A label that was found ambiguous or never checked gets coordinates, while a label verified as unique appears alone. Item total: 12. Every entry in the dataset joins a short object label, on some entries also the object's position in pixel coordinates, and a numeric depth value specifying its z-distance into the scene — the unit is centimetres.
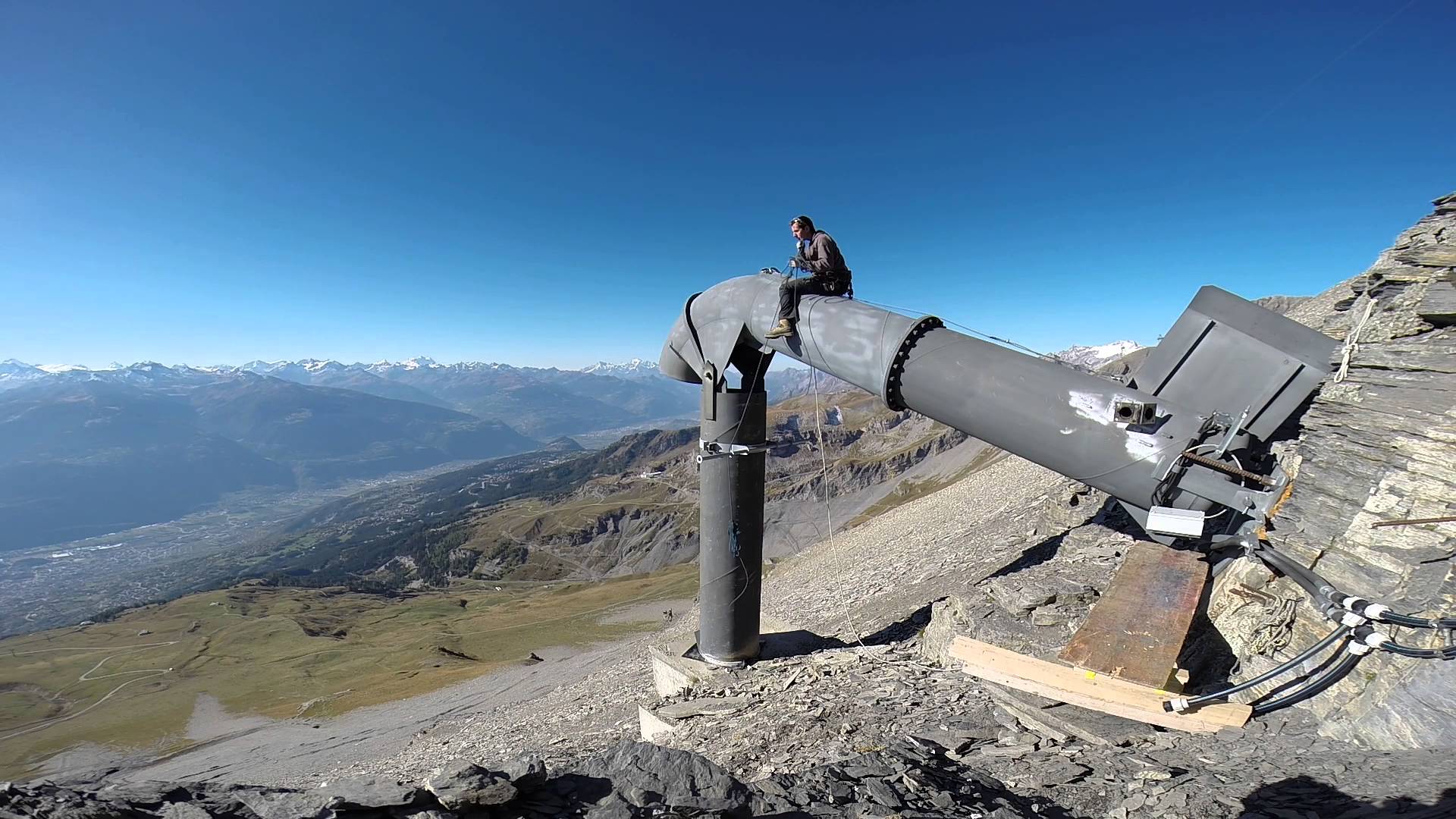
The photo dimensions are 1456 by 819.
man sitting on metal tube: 840
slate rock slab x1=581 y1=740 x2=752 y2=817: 444
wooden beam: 578
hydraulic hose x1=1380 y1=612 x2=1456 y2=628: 459
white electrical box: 529
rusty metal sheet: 625
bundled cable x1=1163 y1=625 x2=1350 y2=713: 526
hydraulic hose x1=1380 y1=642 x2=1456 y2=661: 456
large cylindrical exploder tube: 546
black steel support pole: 962
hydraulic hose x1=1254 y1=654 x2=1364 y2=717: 530
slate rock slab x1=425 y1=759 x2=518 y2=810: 390
